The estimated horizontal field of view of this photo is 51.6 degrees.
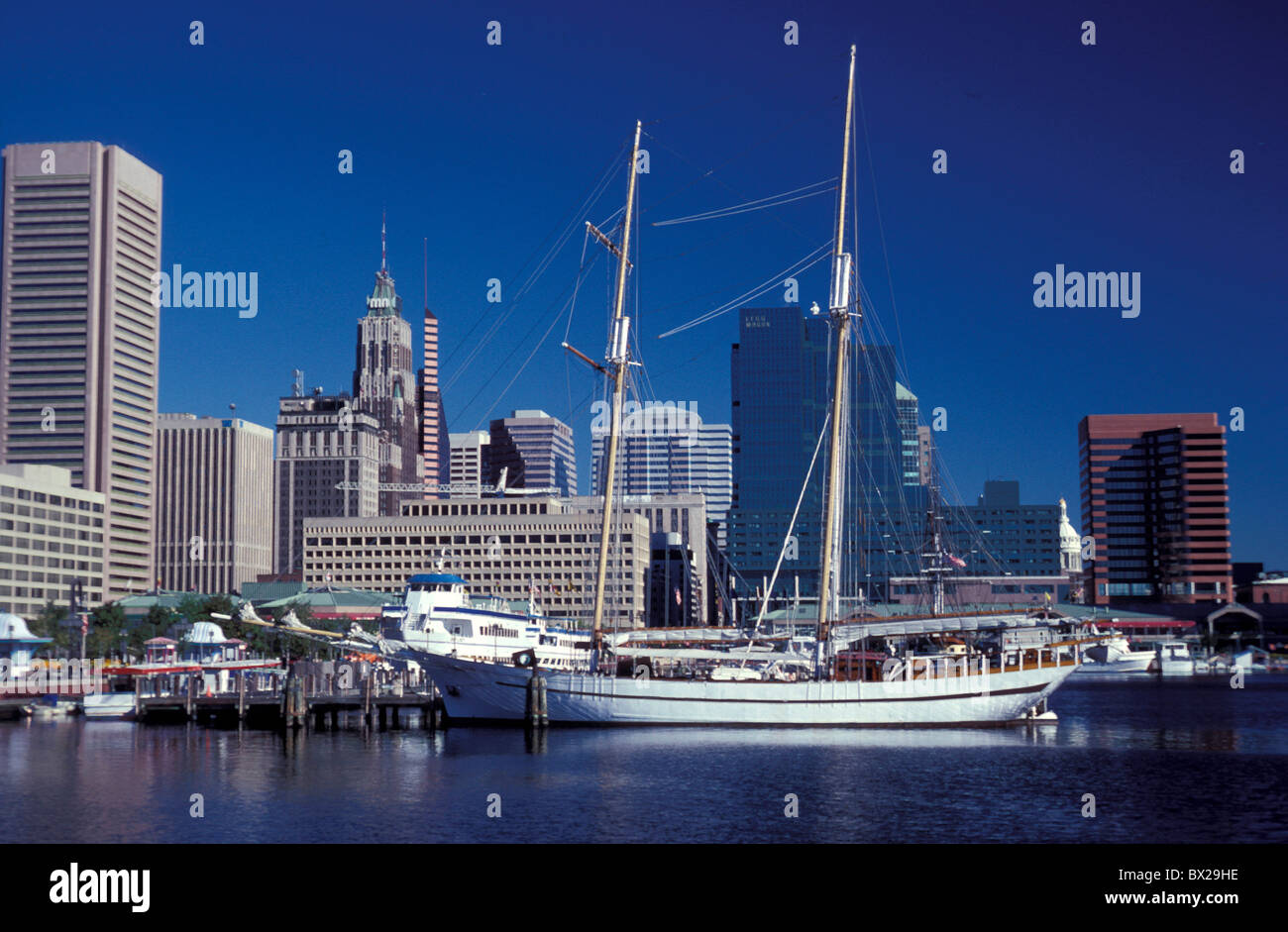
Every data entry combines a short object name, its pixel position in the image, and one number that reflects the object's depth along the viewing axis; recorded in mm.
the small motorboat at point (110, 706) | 101938
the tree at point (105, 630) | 148375
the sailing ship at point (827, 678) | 86250
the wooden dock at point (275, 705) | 97812
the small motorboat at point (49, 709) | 102562
